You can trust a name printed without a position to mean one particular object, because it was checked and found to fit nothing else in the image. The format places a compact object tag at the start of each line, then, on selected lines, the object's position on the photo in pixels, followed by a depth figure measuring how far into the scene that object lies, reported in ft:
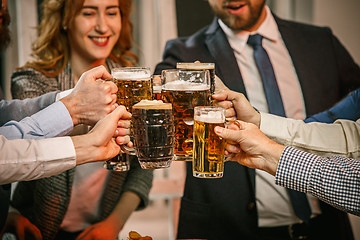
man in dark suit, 7.59
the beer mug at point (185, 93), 4.90
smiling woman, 7.13
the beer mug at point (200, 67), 5.17
